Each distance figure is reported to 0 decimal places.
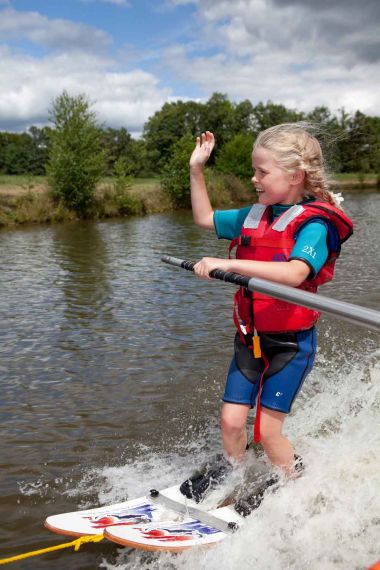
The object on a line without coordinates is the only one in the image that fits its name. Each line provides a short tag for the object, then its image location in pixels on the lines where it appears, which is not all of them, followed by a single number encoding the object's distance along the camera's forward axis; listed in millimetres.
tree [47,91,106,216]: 32188
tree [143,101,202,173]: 91188
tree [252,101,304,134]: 94019
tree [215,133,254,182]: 51906
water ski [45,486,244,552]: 3383
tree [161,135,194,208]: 39688
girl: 3348
